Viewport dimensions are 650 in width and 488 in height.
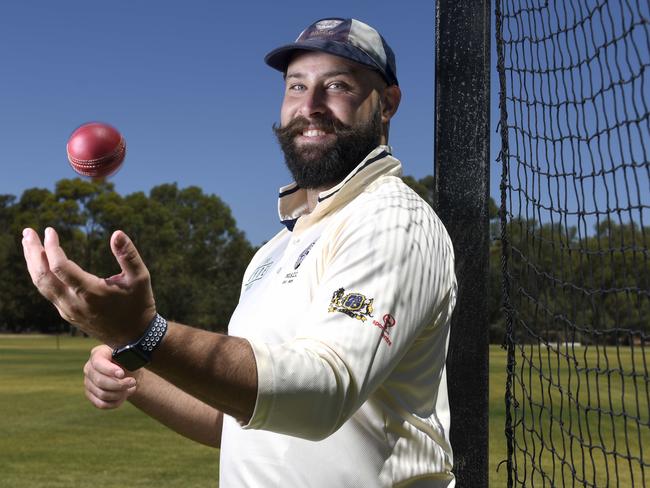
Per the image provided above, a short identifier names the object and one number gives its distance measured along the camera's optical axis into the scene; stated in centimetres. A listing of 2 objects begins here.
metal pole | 283
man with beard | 150
